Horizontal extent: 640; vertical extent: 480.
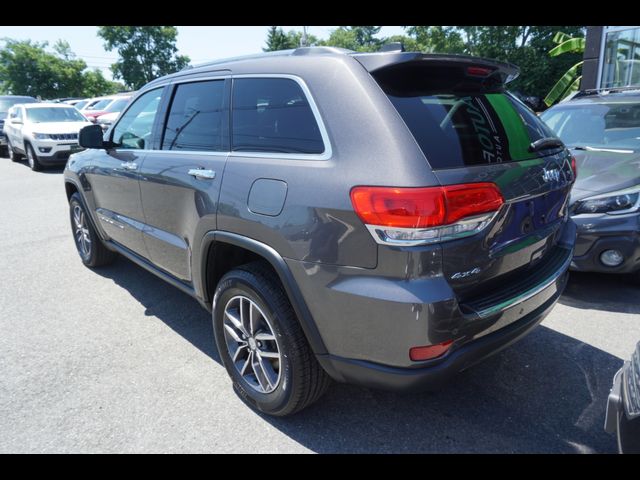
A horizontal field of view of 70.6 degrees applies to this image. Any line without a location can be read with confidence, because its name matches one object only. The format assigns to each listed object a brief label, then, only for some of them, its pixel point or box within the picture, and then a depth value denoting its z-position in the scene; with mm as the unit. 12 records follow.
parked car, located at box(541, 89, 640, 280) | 3512
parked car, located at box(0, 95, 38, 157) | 16266
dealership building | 12375
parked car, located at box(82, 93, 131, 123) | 15602
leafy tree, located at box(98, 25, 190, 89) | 53094
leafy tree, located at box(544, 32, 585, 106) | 15586
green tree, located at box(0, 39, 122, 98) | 42438
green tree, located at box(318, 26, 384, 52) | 59322
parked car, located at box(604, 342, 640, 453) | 1601
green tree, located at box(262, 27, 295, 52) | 45516
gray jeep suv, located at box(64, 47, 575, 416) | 1819
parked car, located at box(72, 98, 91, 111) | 20191
